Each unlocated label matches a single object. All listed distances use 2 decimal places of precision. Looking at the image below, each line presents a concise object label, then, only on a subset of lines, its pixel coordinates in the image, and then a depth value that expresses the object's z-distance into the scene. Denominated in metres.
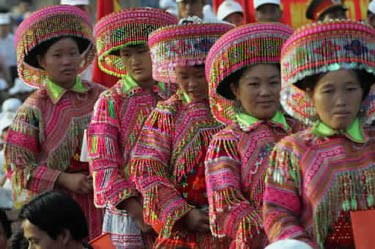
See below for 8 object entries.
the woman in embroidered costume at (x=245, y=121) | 8.94
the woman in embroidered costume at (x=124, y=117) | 10.82
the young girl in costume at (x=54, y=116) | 11.71
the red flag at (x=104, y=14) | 14.65
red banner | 15.57
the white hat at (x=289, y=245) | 6.59
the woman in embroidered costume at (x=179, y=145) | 9.96
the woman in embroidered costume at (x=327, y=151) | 7.84
